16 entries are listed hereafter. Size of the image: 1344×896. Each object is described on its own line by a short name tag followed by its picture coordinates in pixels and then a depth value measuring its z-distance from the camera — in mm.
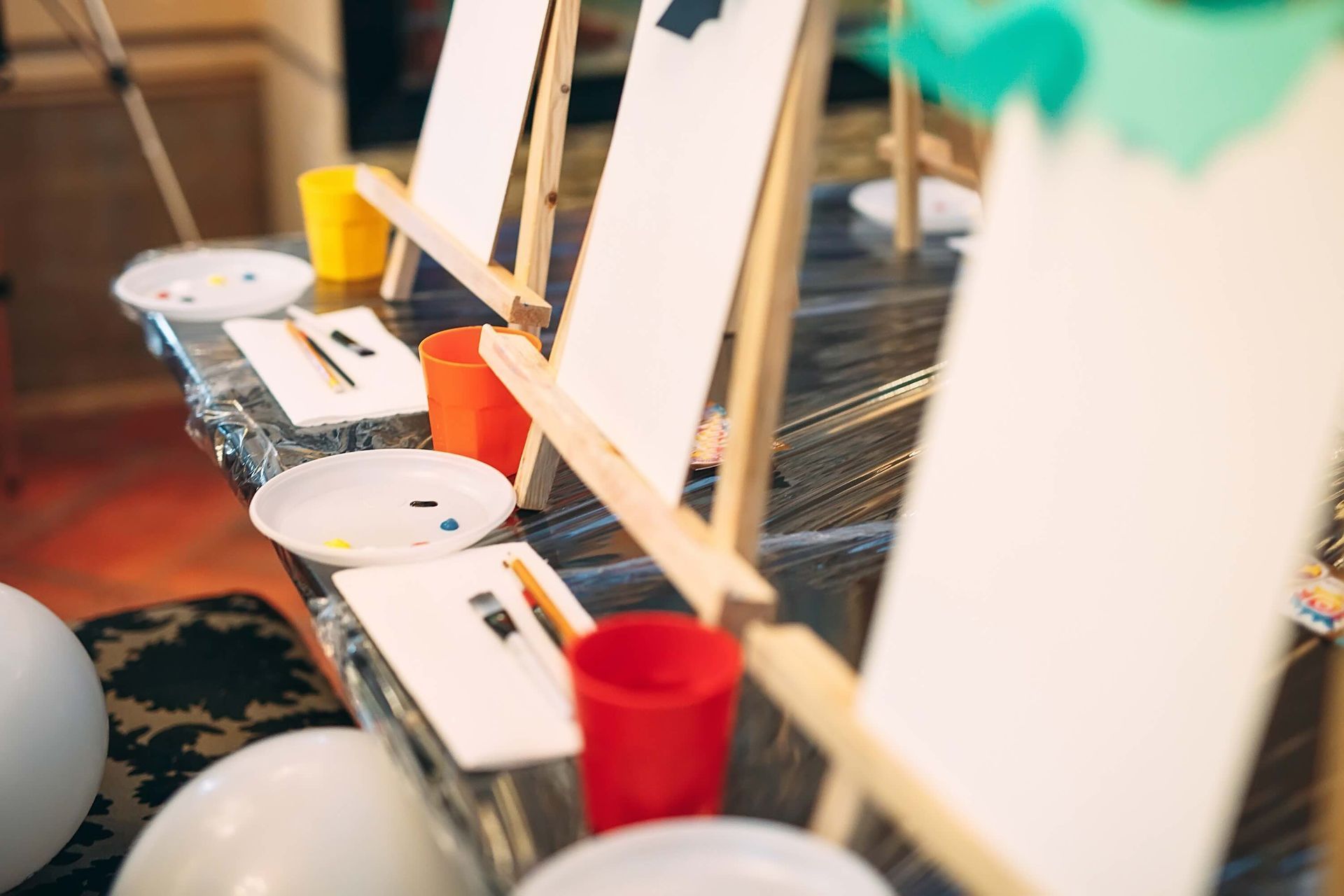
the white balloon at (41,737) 2527
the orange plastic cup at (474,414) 2600
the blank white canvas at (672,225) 2302
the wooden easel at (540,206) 2658
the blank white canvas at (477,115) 2744
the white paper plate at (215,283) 2970
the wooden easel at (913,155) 3052
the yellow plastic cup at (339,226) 3040
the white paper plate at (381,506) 2500
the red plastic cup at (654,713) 1911
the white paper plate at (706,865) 1767
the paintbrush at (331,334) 2872
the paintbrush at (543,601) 2397
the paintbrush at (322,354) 2810
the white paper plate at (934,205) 3299
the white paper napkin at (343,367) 2742
